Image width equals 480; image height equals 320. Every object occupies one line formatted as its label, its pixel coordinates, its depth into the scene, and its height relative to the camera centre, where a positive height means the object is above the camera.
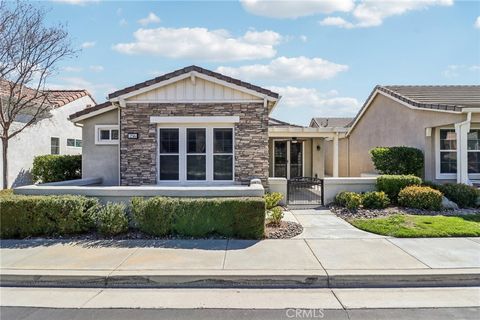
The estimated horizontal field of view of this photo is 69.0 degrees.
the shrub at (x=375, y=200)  11.02 -1.33
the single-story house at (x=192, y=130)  11.89 +1.00
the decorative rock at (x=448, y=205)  11.06 -1.49
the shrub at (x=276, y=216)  8.81 -1.46
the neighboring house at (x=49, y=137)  15.13 +1.10
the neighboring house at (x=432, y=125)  12.28 +1.36
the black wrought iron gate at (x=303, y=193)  12.55 -1.49
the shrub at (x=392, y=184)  11.56 -0.87
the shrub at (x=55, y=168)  14.95 -0.39
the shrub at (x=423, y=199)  10.73 -1.26
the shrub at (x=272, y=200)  10.10 -1.21
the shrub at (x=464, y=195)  11.37 -1.21
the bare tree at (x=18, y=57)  11.96 +3.67
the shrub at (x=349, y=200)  10.88 -1.32
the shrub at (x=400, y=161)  13.39 -0.11
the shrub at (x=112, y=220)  8.02 -1.42
